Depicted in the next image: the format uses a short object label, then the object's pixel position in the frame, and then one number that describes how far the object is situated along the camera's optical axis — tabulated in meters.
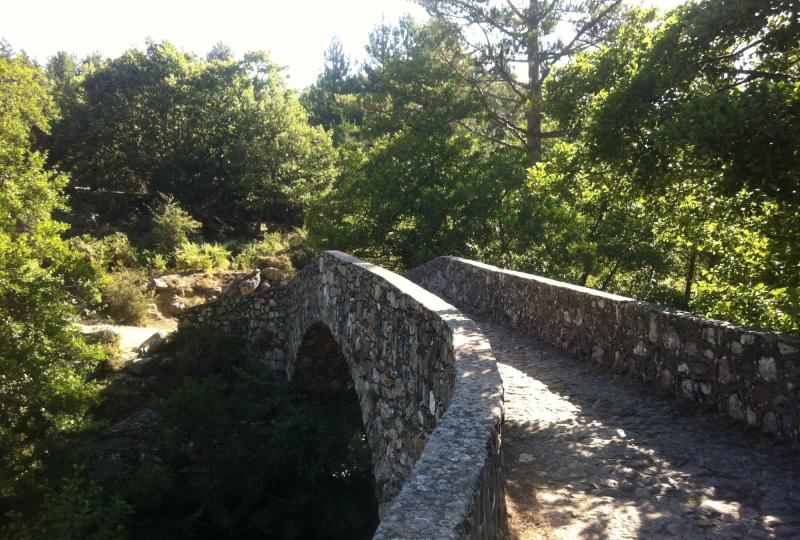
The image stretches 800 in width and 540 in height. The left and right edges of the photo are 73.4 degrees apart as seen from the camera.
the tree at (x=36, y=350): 10.12
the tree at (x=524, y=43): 16.38
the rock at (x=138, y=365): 13.98
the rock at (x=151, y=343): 14.84
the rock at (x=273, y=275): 18.72
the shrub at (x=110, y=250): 19.39
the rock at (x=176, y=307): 17.77
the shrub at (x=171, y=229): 21.51
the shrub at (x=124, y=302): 16.48
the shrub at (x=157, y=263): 19.81
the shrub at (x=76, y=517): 8.10
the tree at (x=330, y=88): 41.25
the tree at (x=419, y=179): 16.45
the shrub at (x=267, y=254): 20.30
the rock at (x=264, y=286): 18.22
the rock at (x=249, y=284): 17.59
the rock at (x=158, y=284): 18.06
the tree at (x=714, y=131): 4.91
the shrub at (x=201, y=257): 20.23
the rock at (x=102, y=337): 14.62
